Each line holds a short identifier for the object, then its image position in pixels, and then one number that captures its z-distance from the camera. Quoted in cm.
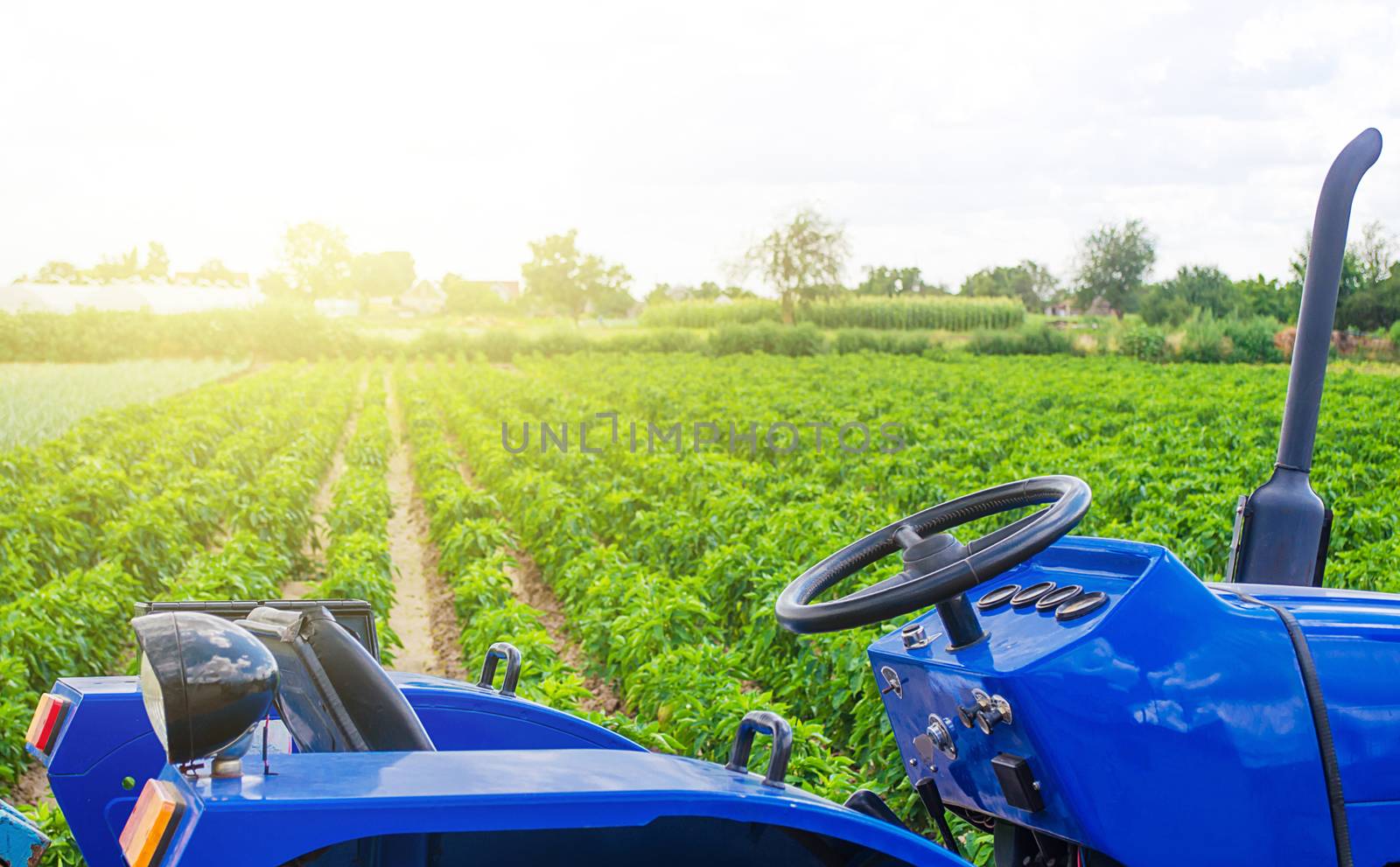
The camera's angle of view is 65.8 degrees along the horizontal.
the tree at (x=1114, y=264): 5622
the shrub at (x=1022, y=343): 4397
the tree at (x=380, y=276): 7669
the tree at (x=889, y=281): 5775
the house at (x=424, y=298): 7294
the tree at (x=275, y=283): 7449
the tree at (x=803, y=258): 5722
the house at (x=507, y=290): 7382
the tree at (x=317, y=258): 7731
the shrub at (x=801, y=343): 4519
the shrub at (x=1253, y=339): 3164
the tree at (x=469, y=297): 6744
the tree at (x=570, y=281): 7638
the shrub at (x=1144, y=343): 3731
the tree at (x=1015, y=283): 6082
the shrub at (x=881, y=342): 4522
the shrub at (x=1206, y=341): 3388
